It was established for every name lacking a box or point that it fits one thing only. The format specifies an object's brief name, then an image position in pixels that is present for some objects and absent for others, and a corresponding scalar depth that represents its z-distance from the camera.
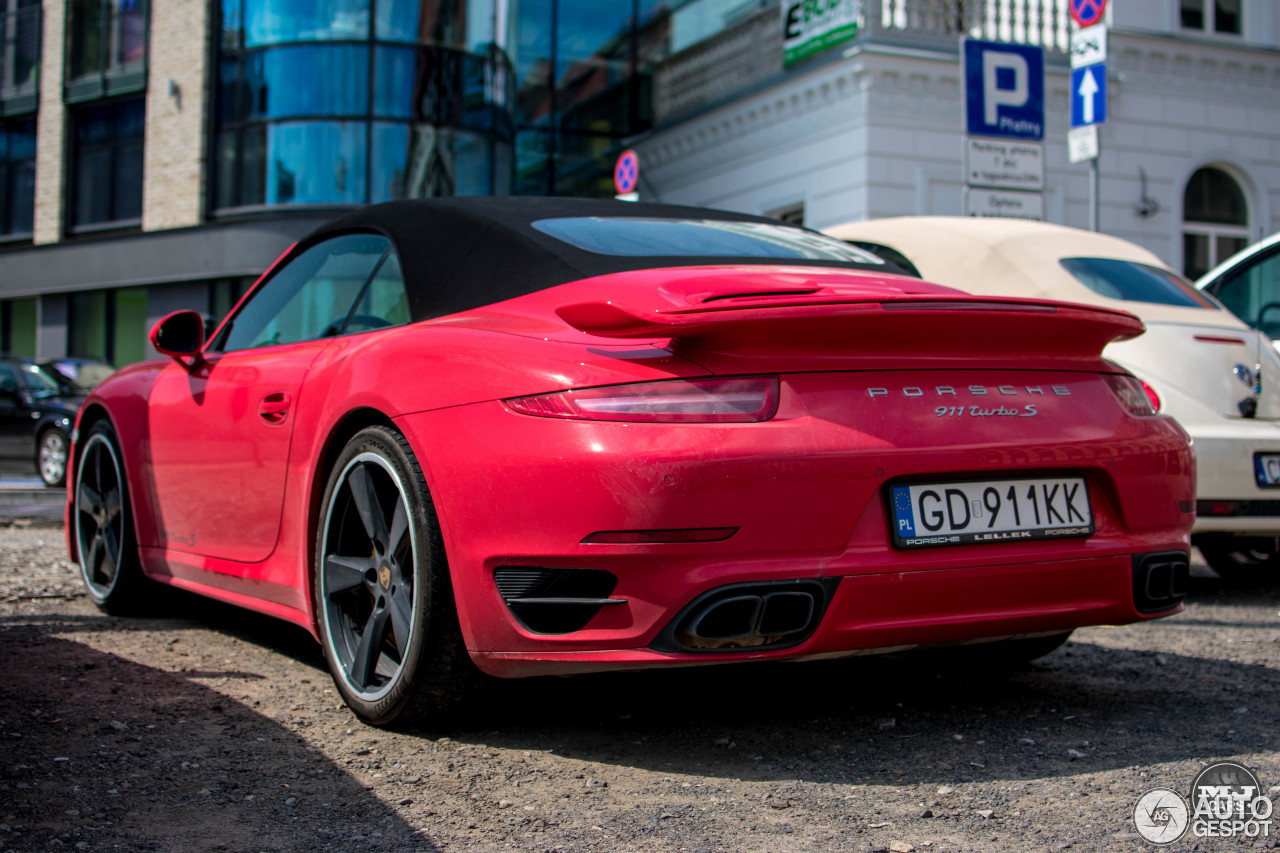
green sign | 16.98
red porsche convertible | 2.50
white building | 17.03
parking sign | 8.81
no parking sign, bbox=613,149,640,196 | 12.73
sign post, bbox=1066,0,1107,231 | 9.23
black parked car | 13.93
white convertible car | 5.12
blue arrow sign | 9.19
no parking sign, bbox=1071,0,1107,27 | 9.43
